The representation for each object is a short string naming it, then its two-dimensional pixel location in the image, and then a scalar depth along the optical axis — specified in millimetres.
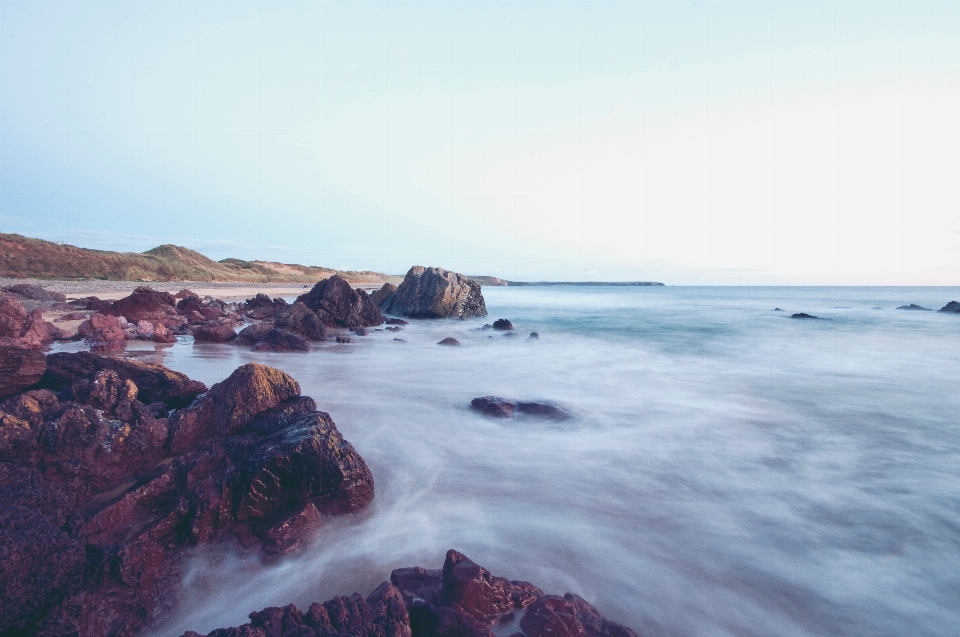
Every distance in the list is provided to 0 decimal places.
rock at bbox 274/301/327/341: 12898
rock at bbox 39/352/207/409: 4547
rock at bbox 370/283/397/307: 26312
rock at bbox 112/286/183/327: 11938
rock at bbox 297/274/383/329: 16875
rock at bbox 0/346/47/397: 4125
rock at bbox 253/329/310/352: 10602
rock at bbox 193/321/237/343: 10930
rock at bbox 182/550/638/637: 2129
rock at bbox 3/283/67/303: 15526
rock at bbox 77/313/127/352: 9102
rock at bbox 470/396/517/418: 6504
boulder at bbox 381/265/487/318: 22484
